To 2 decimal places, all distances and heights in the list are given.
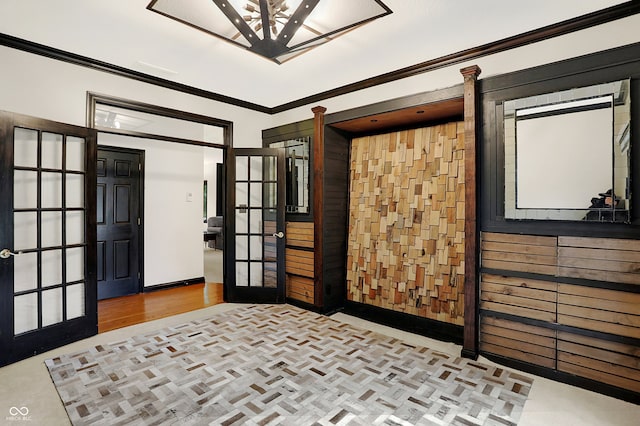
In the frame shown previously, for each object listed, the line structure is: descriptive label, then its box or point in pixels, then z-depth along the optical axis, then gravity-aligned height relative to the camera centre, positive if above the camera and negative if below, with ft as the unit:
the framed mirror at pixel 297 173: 14.06 +1.75
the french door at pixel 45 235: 9.00 -0.64
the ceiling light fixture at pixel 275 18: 6.99 +4.49
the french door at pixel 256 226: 14.47 -0.53
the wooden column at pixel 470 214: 9.34 +0.00
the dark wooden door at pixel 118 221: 15.11 -0.34
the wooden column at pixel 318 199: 13.28 +0.59
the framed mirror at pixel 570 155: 7.60 +1.45
